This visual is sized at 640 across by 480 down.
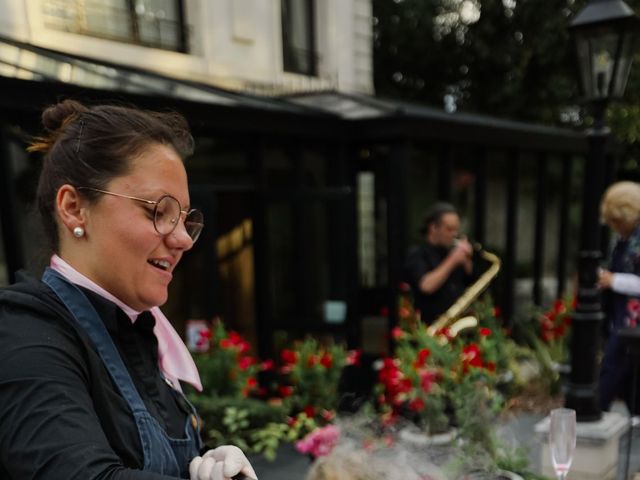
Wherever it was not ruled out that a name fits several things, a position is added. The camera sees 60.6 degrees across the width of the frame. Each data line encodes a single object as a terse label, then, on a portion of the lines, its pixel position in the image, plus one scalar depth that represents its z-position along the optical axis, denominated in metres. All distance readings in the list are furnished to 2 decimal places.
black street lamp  3.55
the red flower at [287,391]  4.34
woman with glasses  0.83
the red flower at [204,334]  4.23
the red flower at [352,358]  4.54
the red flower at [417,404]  3.87
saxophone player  4.61
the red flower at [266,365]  4.44
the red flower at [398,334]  4.66
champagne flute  1.92
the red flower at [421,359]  4.02
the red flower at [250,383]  4.18
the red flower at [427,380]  3.88
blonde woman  4.07
